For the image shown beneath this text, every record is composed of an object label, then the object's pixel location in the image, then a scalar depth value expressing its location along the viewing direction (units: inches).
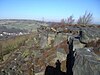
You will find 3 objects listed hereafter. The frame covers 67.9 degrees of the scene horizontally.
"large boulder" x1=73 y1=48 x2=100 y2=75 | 87.8
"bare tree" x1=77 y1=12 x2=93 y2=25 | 578.3
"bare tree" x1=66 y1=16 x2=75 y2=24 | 615.8
